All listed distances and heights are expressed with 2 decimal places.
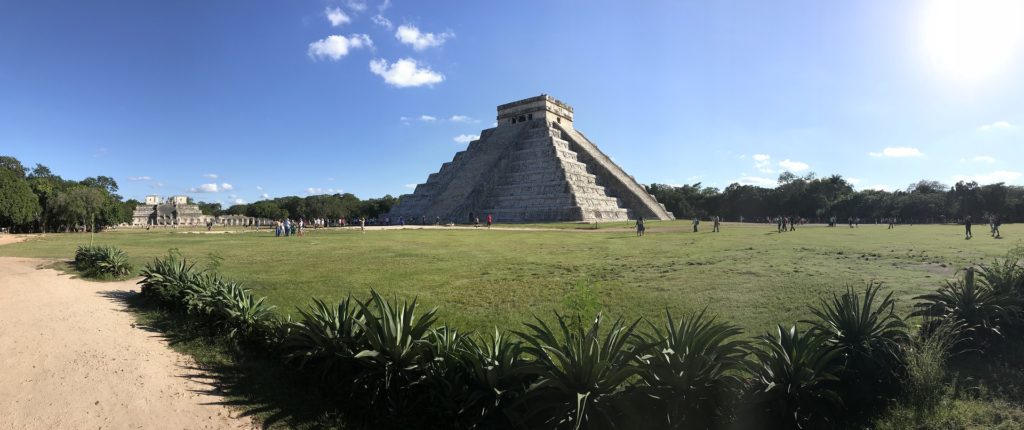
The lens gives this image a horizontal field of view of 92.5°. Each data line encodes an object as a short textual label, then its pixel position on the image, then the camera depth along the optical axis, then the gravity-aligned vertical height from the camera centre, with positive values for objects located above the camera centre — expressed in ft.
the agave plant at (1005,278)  16.11 -2.04
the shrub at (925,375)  12.58 -4.13
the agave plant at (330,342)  15.55 -3.96
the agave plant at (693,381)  12.05 -4.01
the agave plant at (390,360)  14.11 -4.05
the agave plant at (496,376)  12.60 -4.08
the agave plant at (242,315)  20.48 -3.94
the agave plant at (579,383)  11.67 -4.00
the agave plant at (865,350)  13.06 -3.61
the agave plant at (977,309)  15.17 -2.92
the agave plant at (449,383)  12.86 -4.39
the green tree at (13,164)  215.39 +26.90
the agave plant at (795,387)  12.04 -4.20
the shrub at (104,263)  35.76 -2.96
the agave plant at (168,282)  25.26 -3.17
